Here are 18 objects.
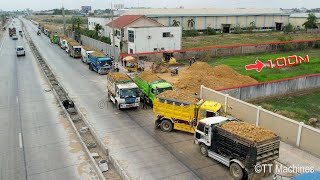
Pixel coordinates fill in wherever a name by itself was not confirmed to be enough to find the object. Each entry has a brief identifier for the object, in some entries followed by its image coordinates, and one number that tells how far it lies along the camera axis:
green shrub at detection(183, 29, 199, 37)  91.49
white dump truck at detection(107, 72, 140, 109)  25.00
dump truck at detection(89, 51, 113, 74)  39.75
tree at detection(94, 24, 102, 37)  75.25
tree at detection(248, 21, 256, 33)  101.69
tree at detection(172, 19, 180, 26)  93.69
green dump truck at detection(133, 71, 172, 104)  25.09
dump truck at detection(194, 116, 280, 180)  14.51
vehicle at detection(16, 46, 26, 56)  54.39
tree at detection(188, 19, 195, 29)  97.44
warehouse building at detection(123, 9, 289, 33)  95.56
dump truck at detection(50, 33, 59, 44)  76.36
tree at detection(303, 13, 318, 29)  99.31
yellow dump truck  19.81
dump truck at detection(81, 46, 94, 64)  46.12
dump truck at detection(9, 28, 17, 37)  93.81
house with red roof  55.88
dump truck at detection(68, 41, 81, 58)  53.20
